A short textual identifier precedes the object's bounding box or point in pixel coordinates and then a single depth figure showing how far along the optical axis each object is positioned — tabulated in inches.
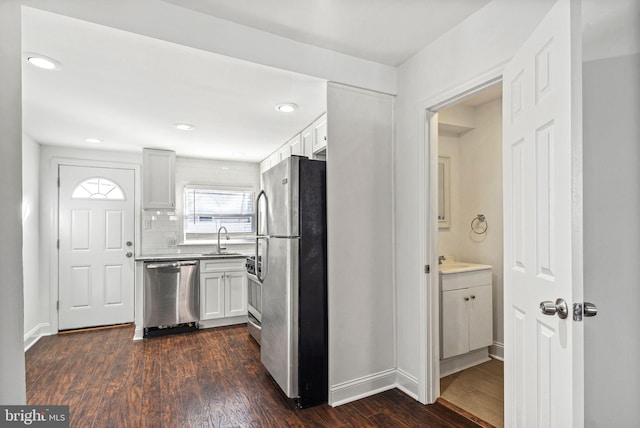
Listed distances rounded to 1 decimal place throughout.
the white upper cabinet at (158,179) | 169.8
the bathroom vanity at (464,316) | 106.2
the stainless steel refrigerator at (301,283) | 88.7
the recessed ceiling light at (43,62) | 78.7
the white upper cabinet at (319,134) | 115.3
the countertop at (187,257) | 150.9
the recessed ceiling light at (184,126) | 131.4
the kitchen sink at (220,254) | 169.4
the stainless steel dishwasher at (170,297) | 150.4
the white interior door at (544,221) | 43.3
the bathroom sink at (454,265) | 117.0
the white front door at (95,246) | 161.2
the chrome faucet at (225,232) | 187.6
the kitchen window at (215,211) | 189.2
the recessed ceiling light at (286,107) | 111.4
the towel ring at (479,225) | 128.0
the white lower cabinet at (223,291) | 161.9
